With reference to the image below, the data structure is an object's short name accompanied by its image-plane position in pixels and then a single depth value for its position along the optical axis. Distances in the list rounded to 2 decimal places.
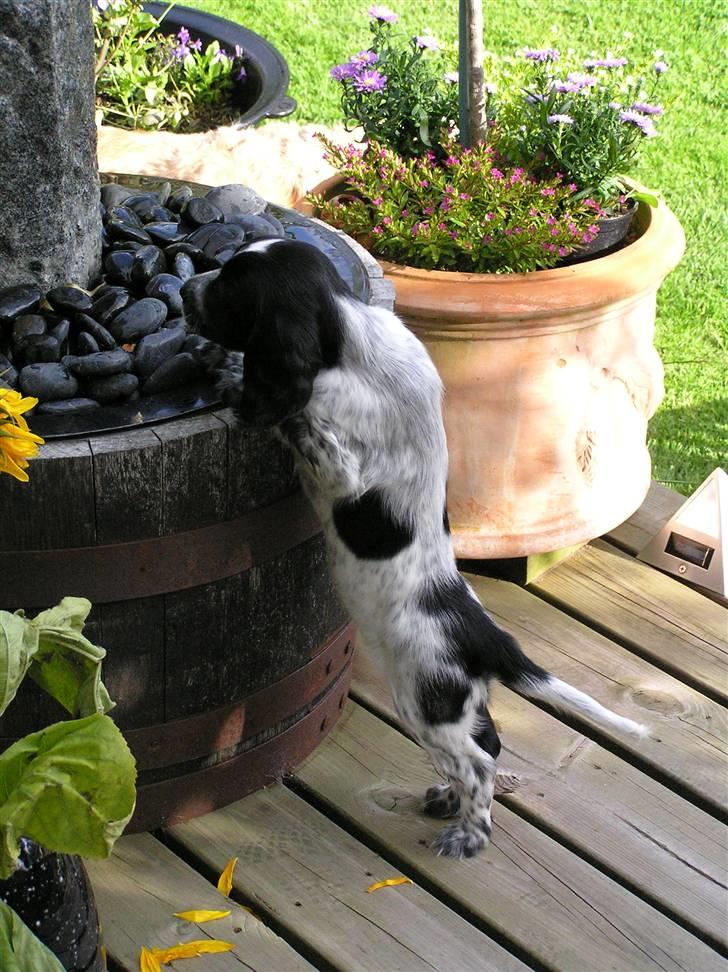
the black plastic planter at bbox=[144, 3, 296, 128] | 5.64
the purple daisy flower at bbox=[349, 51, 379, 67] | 4.08
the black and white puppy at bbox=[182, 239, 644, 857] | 2.52
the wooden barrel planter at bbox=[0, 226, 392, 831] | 2.47
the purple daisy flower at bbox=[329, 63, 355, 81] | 4.02
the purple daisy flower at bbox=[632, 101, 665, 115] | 3.90
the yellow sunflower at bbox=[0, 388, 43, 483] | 1.83
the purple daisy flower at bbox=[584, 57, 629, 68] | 4.00
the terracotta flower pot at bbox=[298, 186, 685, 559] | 3.51
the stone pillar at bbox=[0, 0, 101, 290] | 2.67
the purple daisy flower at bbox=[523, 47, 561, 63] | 4.07
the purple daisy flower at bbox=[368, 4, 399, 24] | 4.01
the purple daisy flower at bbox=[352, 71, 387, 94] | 3.96
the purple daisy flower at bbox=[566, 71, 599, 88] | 3.91
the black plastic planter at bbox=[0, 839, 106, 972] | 2.13
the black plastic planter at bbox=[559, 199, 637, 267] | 3.83
